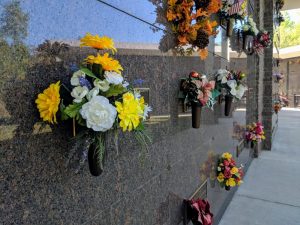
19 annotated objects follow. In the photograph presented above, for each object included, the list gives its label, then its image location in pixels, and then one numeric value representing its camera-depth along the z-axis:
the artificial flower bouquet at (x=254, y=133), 4.23
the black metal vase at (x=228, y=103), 2.74
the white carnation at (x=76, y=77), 0.89
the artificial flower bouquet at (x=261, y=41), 4.19
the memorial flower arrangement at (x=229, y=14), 2.59
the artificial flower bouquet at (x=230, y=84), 2.46
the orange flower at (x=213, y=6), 1.86
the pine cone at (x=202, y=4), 1.85
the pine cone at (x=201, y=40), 1.83
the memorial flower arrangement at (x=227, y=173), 2.70
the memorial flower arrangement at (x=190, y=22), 1.68
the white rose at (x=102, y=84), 0.89
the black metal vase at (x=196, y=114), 1.89
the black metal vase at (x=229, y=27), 2.79
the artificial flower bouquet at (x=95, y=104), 0.83
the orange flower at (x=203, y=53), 2.03
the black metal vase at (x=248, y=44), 3.76
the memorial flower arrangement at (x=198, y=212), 1.91
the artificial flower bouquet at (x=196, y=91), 1.82
